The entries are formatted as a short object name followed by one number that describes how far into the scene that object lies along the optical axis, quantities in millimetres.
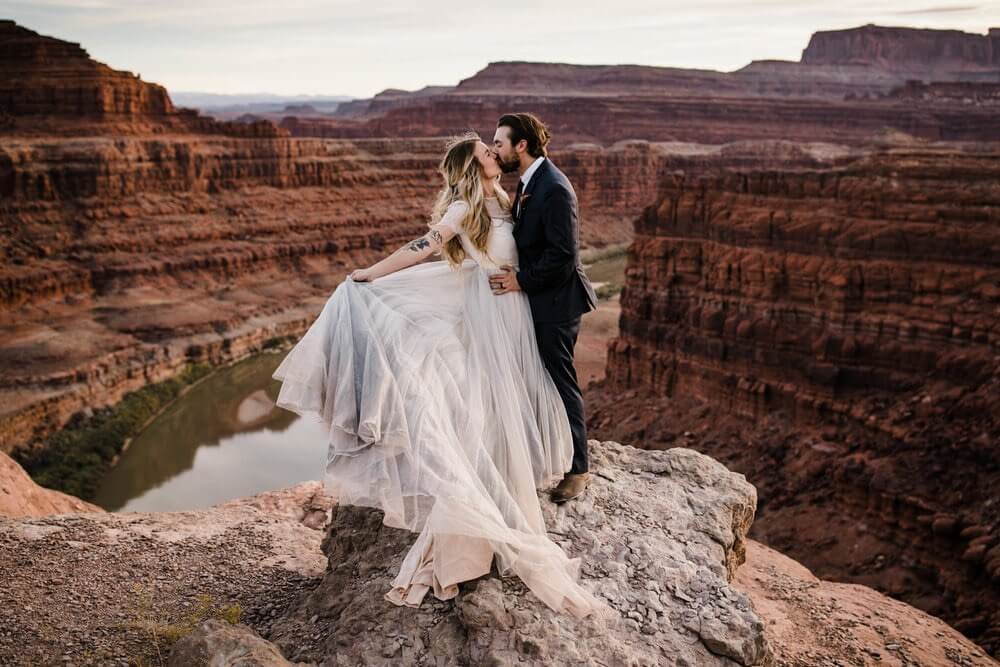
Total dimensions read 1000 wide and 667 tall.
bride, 4770
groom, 5137
